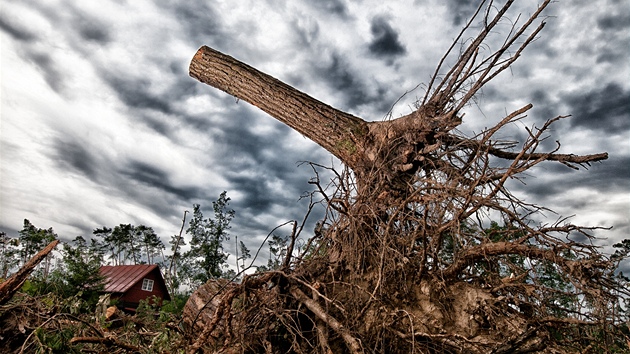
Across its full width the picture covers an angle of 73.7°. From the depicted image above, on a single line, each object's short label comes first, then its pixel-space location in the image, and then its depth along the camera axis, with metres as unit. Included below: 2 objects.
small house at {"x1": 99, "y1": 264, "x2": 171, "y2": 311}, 17.20
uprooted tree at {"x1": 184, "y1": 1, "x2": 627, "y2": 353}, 2.54
